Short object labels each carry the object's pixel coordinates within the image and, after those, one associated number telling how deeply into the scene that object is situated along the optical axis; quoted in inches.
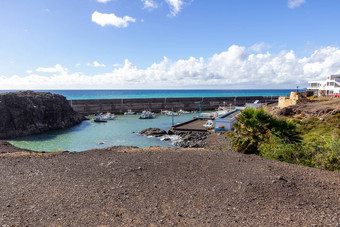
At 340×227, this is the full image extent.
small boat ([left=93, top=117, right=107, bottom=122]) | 2114.7
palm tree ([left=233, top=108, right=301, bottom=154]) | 506.3
